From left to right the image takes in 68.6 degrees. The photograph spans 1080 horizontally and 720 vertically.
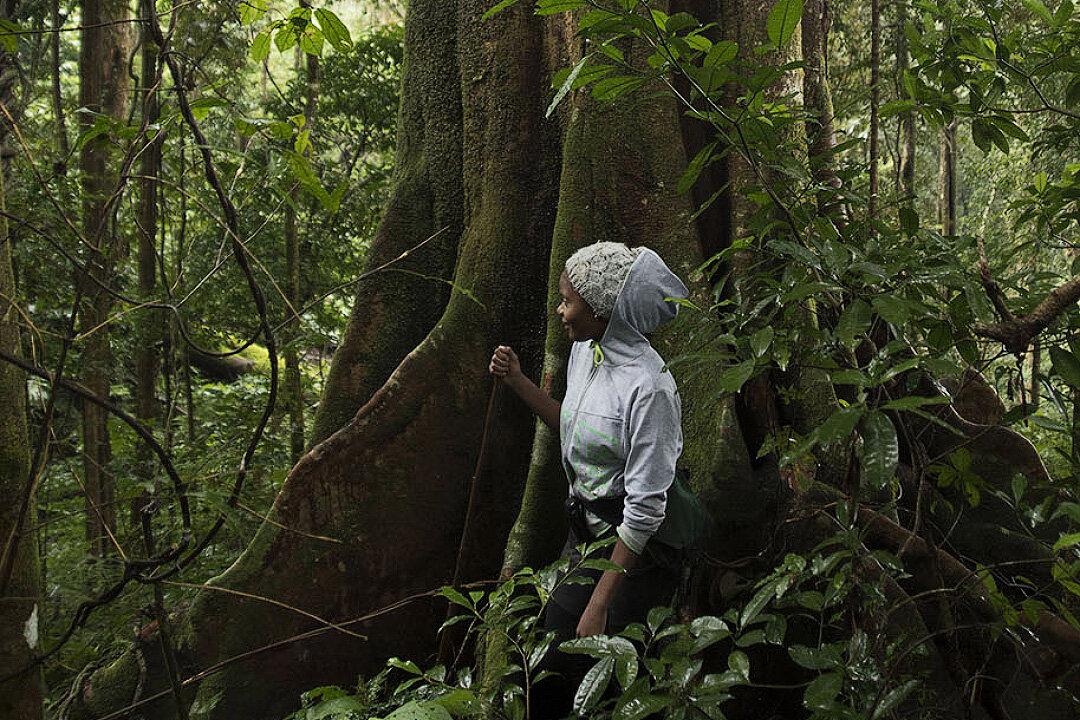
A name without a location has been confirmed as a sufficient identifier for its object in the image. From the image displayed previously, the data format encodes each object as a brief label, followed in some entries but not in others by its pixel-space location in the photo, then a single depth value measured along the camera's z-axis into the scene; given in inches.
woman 97.0
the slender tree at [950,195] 354.9
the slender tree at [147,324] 227.1
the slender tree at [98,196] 218.4
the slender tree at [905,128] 292.7
